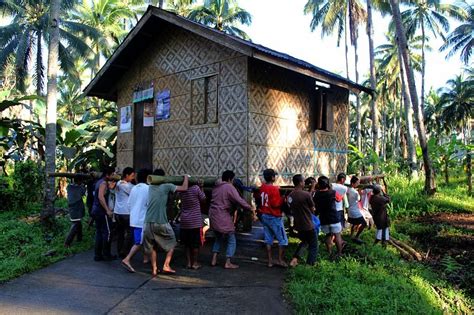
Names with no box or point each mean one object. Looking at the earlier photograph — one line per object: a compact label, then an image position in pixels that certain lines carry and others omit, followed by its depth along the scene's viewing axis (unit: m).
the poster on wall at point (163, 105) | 11.14
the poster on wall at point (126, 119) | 12.45
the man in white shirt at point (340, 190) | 8.05
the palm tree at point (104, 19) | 28.73
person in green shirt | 6.41
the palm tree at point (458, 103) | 37.61
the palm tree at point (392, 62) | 35.91
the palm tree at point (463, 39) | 33.00
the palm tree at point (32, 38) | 25.73
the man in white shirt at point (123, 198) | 7.34
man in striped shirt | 6.83
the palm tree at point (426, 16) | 30.16
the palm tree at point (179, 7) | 32.04
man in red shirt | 6.97
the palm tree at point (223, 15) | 30.59
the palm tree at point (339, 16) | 24.81
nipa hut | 9.05
